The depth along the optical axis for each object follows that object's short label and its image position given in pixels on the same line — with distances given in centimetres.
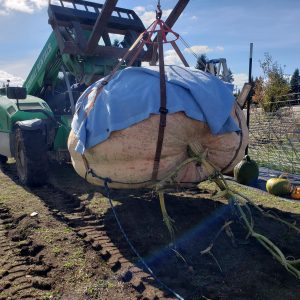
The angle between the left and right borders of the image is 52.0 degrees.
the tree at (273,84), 1646
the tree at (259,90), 1908
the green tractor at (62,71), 513
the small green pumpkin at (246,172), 549
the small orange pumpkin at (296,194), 485
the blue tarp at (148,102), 281
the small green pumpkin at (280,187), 493
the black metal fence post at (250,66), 570
